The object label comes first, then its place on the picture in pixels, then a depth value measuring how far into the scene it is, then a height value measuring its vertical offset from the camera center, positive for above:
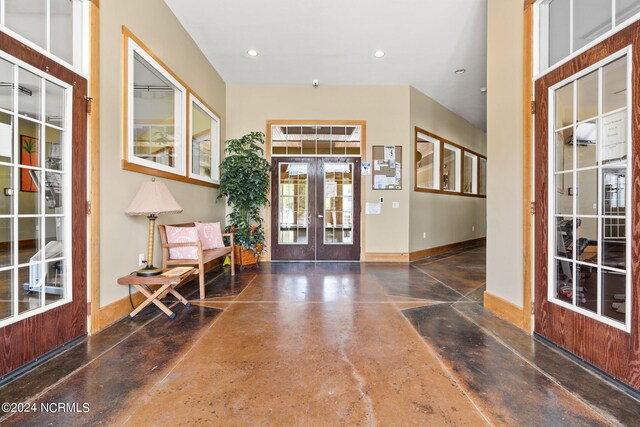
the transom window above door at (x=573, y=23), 1.69 +1.29
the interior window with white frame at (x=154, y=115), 2.75 +1.15
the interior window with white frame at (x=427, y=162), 5.84 +1.11
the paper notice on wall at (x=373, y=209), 5.41 +0.08
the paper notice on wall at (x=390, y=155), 5.40 +1.12
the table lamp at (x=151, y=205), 2.52 +0.07
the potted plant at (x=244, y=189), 4.73 +0.42
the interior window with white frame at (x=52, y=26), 1.71 +1.27
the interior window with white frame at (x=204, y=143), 4.13 +1.14
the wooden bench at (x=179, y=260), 3.08 -0.51
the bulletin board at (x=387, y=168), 5.39 +0.86
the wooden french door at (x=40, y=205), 1.68 +0.05
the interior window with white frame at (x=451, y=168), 6.46 +1.06
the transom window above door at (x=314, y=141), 5.46 +1.41
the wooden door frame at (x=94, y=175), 2.19 +0.29
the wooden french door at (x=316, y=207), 5.45 +0.12
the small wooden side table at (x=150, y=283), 2.44 -0.61
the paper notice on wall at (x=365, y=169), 5.38 +0.84
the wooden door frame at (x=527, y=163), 2.28 +0.41
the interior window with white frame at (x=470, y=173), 7.00 +1.03
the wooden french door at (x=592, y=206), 1.58 +0.05
